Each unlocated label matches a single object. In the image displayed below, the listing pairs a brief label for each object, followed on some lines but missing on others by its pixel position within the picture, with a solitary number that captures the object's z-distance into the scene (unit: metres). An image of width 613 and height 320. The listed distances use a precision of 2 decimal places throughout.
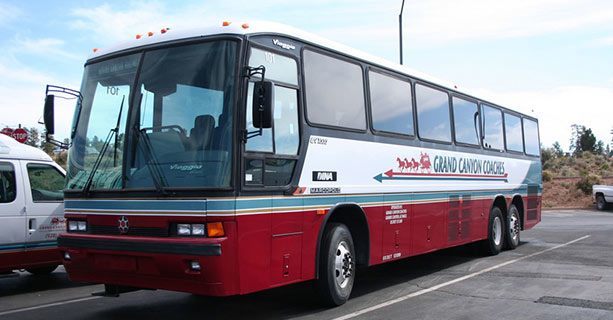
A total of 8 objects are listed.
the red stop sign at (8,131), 16.61
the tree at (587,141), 72.19
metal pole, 19.25
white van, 8.84
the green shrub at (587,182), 33.88
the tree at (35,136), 31.38
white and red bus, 5.91
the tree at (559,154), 59.19
